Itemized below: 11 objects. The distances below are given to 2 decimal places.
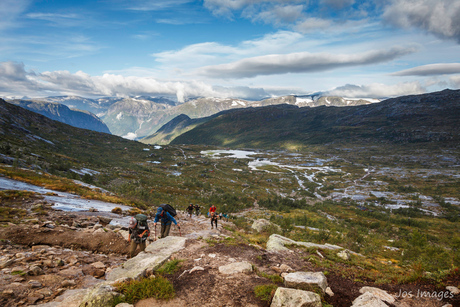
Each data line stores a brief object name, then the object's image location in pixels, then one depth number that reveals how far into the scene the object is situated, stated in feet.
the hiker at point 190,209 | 92.99
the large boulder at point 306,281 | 26.05
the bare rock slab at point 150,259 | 29.99
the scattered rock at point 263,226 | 86.30
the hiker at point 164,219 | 48.08
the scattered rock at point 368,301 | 22.54
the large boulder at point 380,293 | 24.86
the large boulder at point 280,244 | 48.55
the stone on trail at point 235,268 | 32.07
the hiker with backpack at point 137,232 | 40.04
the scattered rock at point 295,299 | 22.31
